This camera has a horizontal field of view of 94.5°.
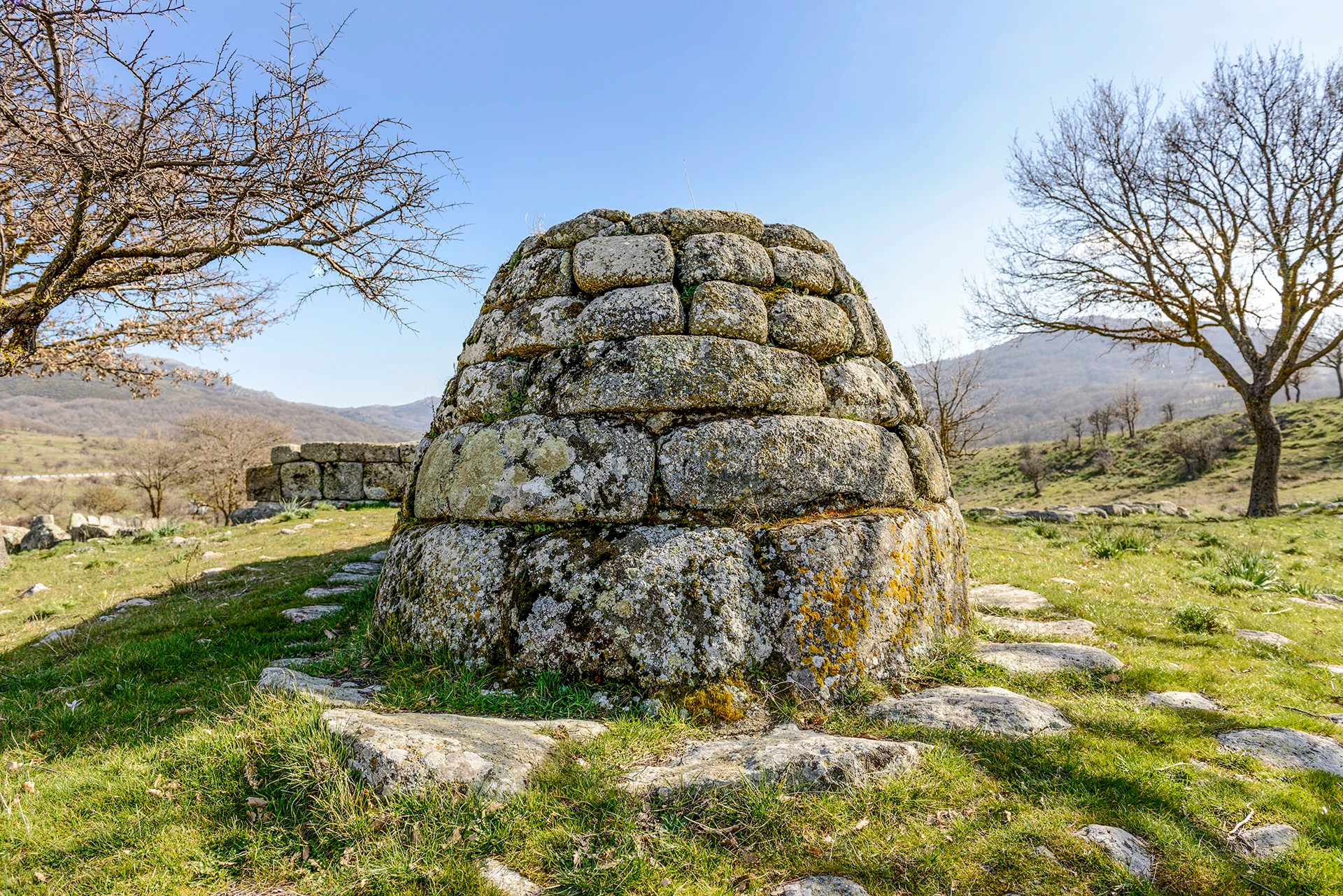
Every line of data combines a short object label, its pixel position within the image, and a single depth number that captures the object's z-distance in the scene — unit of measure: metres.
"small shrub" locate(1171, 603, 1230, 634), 5.45
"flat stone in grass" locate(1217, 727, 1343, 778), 3.06
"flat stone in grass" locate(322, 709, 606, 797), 2.56
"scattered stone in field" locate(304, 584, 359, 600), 6.35
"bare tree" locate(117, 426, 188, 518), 27.48
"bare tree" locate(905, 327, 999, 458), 18.66
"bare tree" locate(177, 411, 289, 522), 27.78
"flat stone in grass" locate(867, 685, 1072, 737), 3.29
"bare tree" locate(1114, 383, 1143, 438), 49.16
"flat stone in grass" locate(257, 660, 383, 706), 3.35
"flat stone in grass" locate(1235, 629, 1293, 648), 5.11
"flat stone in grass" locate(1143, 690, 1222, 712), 3.73
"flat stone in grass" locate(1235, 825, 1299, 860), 2.39
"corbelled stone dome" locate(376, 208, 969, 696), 3.75
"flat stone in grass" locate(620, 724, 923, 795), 2.74
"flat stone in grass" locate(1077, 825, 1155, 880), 2.28
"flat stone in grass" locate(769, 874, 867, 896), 2.21
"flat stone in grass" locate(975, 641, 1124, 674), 4.23
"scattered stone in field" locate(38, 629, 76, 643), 5.32
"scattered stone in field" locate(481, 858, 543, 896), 2.20
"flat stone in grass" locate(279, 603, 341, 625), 5.57
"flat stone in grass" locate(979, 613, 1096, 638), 5.18
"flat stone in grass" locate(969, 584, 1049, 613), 6.06
